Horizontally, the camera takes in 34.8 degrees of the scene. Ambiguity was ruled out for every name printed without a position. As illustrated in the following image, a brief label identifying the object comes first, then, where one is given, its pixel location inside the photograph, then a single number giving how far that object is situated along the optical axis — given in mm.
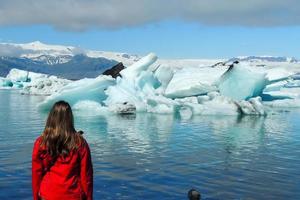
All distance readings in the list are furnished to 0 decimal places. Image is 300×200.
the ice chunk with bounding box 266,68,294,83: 34312
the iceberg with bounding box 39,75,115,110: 27141
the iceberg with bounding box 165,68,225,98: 30641
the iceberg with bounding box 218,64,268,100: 28875
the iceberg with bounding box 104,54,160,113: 28281
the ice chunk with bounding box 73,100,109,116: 28805
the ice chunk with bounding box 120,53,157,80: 31109
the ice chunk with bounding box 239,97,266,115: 28938
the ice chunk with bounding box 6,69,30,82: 84625
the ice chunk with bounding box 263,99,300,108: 40312
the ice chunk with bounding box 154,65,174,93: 33312
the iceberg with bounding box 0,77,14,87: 84938
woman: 4473
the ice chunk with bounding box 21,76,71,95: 53425
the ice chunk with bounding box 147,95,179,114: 28219
